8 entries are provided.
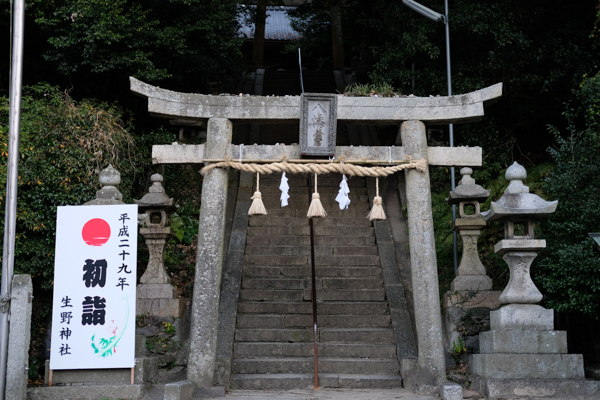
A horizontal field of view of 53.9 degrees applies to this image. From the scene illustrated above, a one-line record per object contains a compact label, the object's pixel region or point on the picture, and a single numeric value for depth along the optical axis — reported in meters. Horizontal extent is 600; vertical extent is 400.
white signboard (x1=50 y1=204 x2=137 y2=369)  6.78
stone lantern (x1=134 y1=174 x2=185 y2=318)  8.41
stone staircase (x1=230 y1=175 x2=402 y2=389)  8.02
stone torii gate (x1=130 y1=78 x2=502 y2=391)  7.51
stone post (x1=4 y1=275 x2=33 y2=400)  6.32
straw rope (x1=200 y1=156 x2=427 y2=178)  7.57
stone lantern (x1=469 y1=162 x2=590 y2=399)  6.69
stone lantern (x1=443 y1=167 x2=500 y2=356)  8.24
